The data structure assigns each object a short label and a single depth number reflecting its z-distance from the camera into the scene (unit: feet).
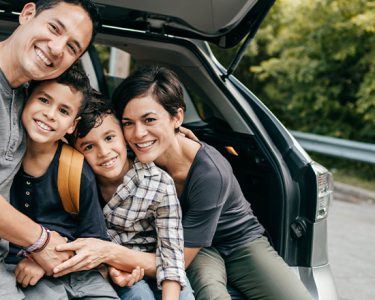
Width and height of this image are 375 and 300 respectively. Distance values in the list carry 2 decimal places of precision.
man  6.07
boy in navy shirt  6.30
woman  7.54
